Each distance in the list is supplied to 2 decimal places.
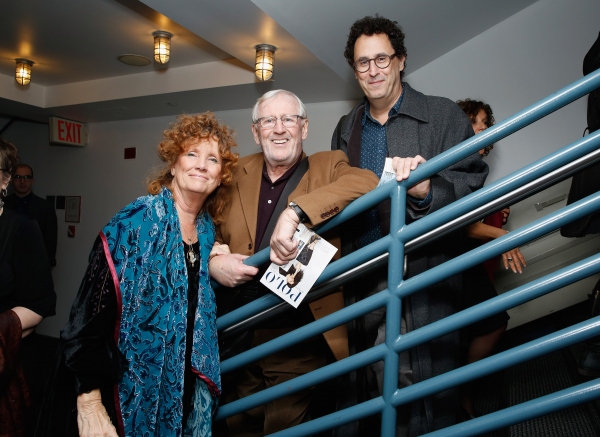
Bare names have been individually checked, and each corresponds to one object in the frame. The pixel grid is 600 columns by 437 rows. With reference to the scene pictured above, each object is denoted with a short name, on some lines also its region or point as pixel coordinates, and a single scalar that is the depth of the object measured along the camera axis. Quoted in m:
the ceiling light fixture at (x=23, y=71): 4.41
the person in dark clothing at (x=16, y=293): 1.64
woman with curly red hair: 1.42
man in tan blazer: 1.65
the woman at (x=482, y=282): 2.13
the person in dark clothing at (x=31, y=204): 5.05
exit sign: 5.58
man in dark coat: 1.52
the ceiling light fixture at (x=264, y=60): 3.17
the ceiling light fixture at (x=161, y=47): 3.57
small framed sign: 5.93
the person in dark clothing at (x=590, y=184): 1.69
